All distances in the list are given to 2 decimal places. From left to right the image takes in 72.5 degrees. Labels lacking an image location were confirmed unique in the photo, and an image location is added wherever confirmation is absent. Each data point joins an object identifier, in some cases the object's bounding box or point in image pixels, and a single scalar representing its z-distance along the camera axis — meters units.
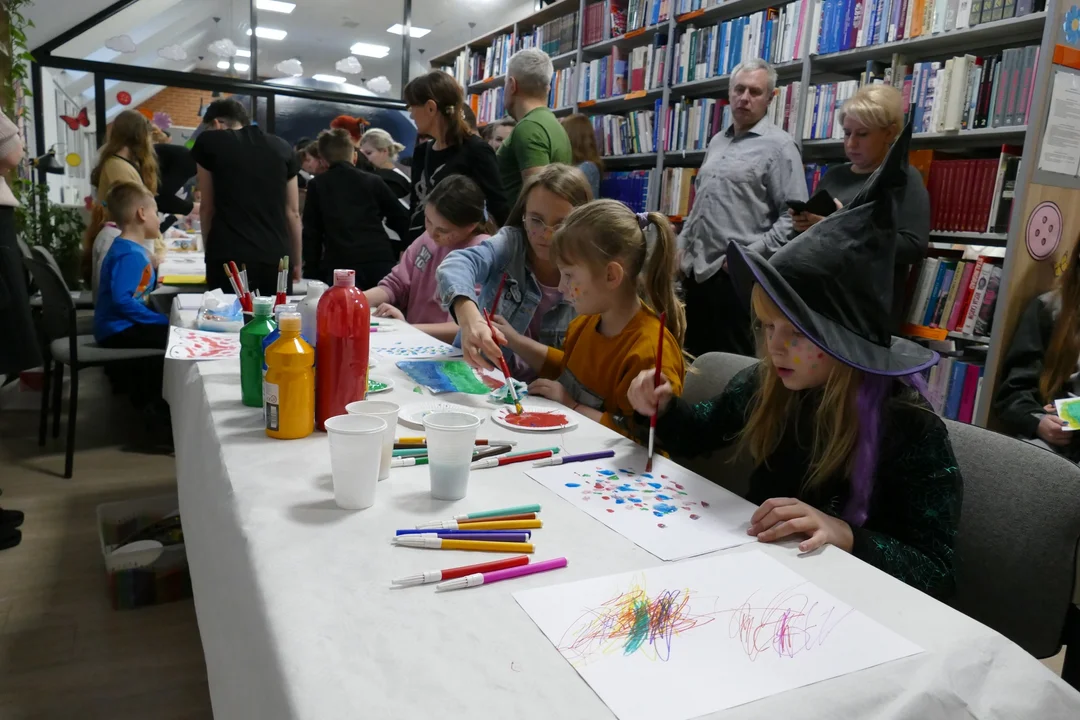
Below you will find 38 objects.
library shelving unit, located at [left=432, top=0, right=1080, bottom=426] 2.26
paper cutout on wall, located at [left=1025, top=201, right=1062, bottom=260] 2.32
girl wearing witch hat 0.92
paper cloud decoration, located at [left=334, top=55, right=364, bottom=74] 7.64
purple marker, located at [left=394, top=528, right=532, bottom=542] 0.81
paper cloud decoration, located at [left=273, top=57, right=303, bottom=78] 7.36
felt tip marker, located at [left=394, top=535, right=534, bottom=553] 0.80
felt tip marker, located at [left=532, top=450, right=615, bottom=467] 1.08
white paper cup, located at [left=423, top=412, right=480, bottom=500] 0.90
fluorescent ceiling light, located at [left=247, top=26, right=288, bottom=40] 7.15
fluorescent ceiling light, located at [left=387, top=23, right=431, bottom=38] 7.76
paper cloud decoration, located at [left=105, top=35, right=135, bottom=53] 6.32
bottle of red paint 1.13
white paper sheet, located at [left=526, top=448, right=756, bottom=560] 0.85
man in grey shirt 2.89
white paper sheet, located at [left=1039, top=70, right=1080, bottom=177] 2.25
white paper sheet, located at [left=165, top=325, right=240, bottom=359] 1.63
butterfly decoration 6.52
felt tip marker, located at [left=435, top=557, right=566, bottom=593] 0.72
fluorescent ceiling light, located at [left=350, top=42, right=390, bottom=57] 7.94
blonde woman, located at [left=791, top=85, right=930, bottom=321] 2.47
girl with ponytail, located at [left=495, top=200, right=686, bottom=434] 1.58
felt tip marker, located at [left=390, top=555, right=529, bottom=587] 0.72
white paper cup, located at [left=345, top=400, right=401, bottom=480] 0.98
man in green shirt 2.74
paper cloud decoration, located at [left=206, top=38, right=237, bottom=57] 6.72
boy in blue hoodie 2.93
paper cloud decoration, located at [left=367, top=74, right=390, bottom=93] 7.76
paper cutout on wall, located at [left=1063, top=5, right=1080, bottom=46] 2.23
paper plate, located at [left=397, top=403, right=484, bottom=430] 1.23
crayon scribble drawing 0.59
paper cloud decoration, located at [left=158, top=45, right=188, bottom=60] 6.92
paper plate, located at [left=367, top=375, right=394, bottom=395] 1.41
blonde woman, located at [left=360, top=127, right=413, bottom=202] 4.36
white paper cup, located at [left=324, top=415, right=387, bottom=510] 0.86
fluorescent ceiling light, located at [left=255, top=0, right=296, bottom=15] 7.17
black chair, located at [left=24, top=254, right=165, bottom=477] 2.71
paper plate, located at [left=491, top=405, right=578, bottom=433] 1.24
